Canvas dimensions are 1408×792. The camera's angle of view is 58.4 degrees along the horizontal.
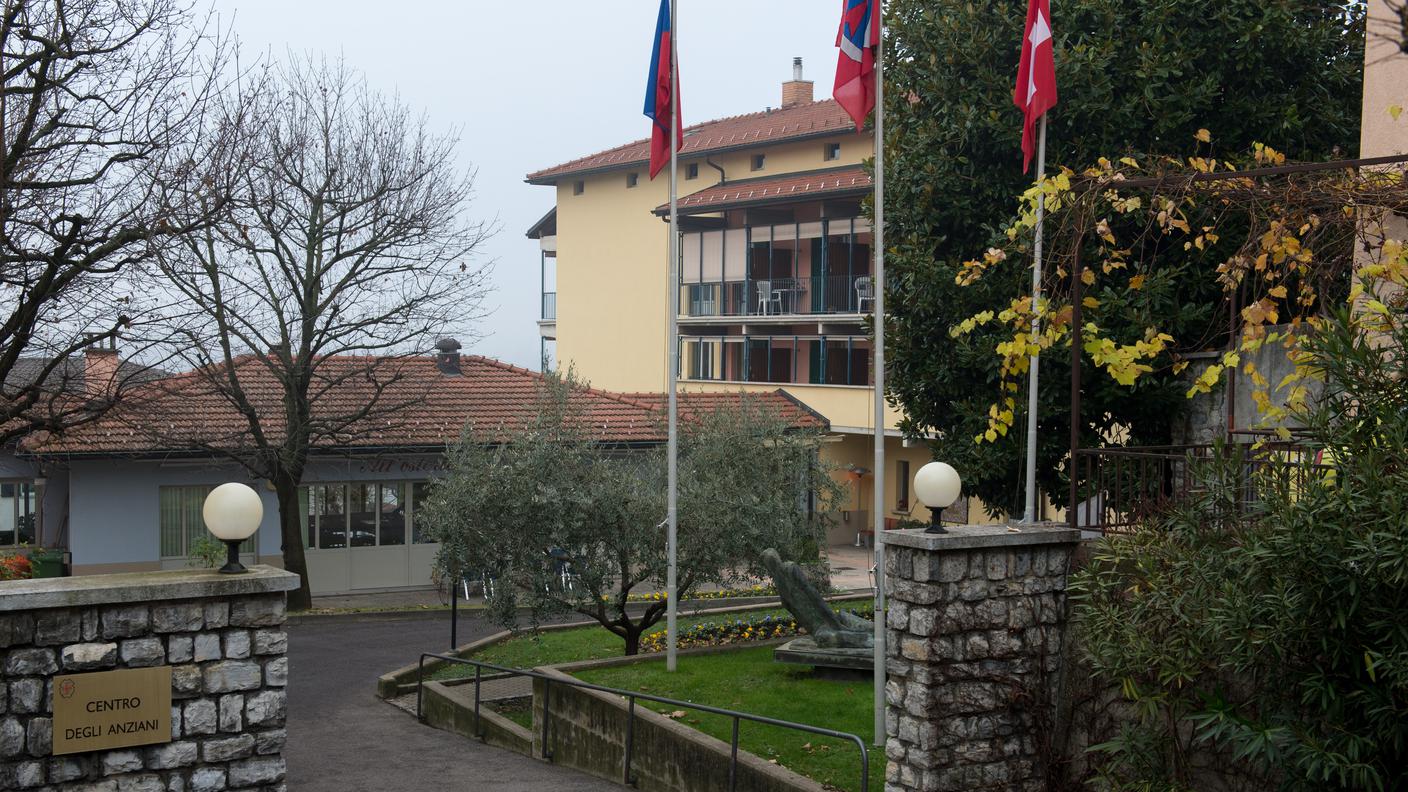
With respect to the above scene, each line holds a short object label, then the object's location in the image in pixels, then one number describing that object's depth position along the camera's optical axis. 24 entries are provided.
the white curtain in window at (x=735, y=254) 36.62
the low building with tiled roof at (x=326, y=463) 22.66
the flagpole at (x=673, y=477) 13.21
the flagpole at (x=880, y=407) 10.07
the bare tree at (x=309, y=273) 21.62
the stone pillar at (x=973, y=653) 8.54
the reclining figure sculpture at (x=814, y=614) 12.99
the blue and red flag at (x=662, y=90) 13.12
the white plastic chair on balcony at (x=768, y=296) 35.34
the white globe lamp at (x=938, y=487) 8.54
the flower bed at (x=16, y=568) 13.48
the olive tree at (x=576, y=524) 14.82
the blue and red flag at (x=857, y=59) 10.58
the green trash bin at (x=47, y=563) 20.98
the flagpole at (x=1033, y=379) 9.40
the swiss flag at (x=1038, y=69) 10.16
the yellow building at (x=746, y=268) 33.25
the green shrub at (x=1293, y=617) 6.37
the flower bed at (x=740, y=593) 21.83
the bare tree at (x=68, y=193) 12.06
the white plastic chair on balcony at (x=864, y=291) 30.49
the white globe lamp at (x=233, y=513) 7.14
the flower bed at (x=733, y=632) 15.79
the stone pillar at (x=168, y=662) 6.90
